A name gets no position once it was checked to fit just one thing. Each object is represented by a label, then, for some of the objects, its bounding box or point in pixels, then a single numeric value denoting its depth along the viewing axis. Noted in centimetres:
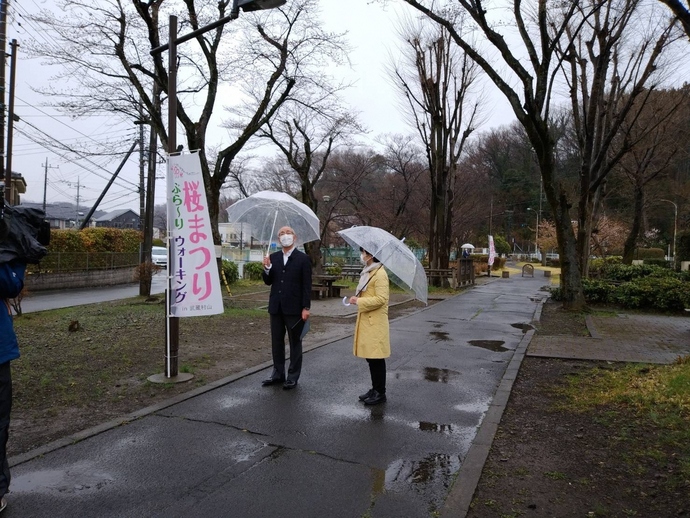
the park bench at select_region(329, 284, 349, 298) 1808
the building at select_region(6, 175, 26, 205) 2323
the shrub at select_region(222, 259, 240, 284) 2205
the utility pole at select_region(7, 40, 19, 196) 1794
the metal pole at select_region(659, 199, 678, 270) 4131
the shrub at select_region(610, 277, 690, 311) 1454
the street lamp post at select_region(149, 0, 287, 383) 606
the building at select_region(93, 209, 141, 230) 6619
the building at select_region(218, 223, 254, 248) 7207
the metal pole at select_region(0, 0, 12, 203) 970
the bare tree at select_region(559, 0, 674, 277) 1343
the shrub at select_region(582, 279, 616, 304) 1583
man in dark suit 601
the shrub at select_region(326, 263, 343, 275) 2579
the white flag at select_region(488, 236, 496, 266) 3338
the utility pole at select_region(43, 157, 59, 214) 4469
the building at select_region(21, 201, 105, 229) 5750
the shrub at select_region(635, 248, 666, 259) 4462
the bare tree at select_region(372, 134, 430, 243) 3294
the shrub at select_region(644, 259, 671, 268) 3619
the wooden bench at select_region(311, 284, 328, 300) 1661
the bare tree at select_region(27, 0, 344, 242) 1410
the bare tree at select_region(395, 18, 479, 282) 2134
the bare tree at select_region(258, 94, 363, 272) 2489
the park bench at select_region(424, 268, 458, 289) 2245
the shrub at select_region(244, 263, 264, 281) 2588
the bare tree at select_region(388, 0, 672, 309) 1167
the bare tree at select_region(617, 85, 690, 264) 2058
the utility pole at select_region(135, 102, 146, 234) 2384
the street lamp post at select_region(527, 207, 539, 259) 5659
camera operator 317
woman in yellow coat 539
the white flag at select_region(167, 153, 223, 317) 591
